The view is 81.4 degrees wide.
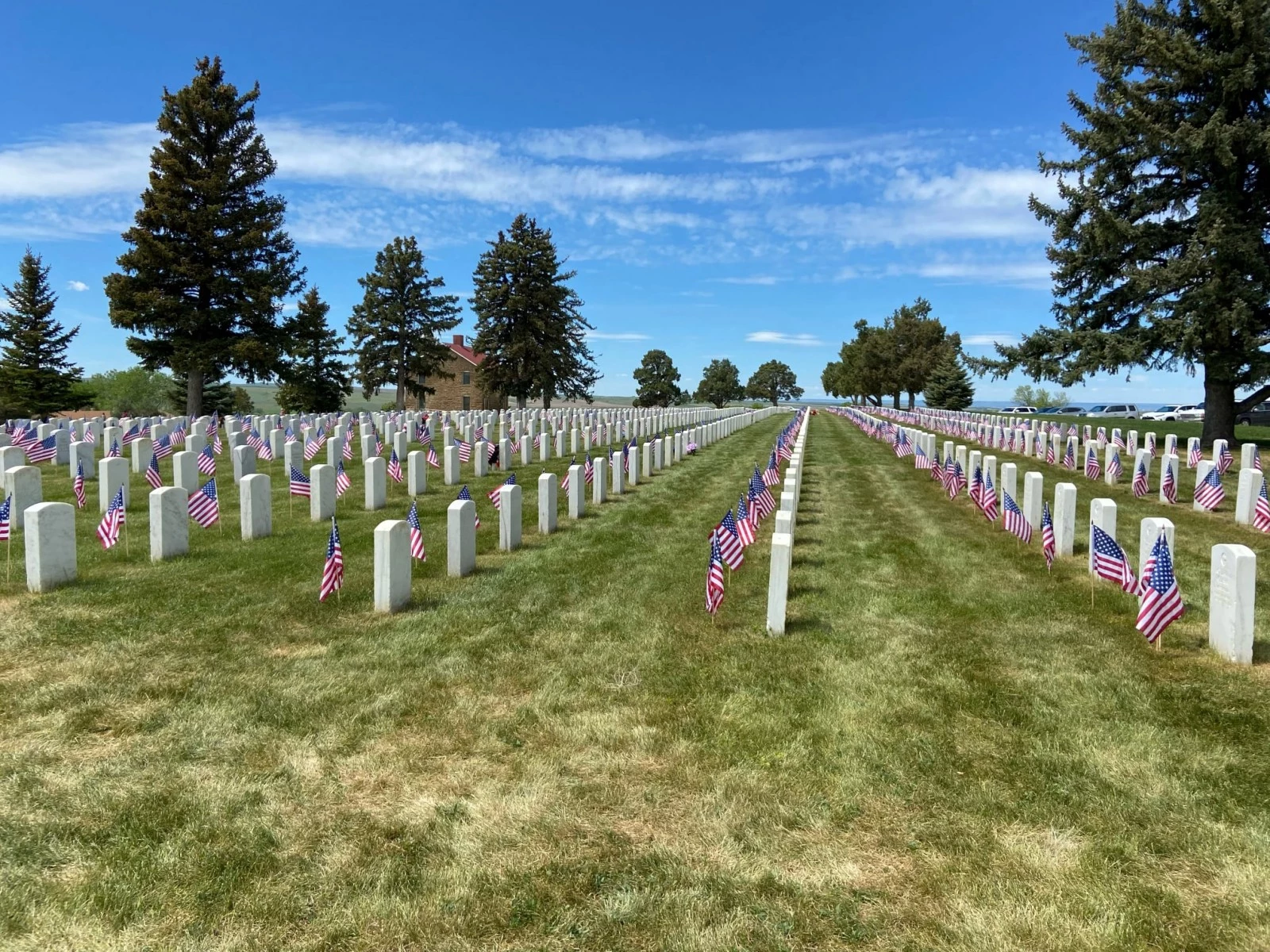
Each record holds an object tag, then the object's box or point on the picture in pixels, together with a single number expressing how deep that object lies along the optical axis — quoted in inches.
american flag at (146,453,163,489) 464.4
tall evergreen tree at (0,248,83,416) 1541.6
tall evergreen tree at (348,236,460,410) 2032.5
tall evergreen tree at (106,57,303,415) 1204.5
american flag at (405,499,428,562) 301.0
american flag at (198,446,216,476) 518.3
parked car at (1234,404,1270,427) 1459.2
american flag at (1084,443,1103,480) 631.8
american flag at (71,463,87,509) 414.3
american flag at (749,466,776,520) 402.9
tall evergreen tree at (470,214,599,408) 2092.8
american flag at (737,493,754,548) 332.8
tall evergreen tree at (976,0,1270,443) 827.4
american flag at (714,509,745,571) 284.8
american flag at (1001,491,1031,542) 366.6
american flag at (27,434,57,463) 623.5
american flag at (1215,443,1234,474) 601.9
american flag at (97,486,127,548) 312.8
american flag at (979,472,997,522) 430.3
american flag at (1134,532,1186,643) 216.1
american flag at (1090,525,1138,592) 245.1
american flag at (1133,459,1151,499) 544.1
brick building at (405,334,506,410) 2849.4
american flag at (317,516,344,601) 257.4
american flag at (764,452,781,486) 518.8
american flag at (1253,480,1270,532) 388.5
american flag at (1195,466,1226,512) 467.8
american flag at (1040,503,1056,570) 306.3
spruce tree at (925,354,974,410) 2493.8
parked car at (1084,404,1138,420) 2096.5
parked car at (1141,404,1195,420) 1970.7
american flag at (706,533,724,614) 253.4
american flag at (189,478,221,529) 360.5
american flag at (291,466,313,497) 409.1
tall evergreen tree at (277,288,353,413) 1884.8
